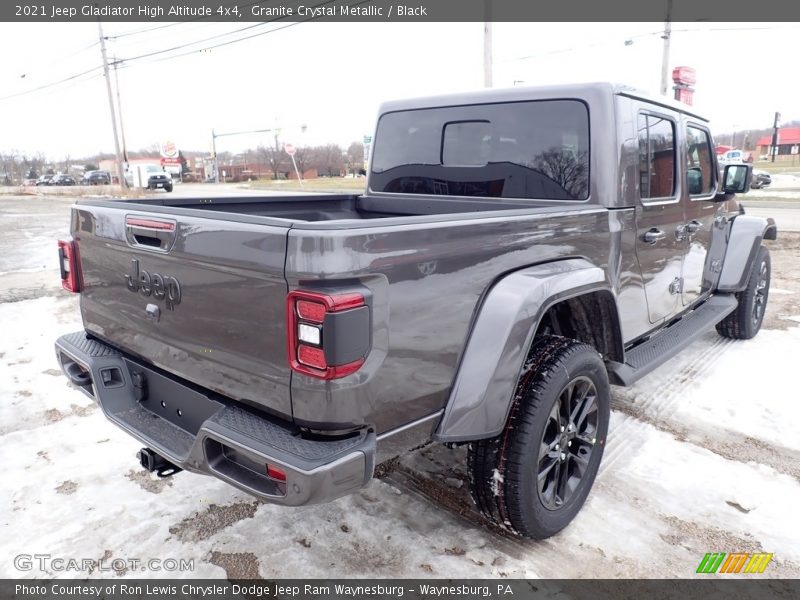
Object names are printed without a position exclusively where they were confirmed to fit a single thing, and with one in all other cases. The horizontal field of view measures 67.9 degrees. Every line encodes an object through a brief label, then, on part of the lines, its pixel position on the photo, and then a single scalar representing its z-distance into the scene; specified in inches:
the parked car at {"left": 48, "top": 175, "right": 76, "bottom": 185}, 2454.5
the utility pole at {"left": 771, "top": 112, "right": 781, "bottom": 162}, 2394.2
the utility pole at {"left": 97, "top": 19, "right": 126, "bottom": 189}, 1162.8
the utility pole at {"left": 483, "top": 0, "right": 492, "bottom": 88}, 598.2
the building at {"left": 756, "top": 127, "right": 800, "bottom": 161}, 3627.0
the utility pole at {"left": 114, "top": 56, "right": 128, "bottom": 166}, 1328.6
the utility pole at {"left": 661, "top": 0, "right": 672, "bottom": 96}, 828.6
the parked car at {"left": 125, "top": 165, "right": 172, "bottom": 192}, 1534.2
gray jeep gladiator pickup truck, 74.2
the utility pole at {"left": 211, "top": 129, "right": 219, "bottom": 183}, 2515.9
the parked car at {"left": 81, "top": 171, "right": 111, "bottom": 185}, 2431.3
